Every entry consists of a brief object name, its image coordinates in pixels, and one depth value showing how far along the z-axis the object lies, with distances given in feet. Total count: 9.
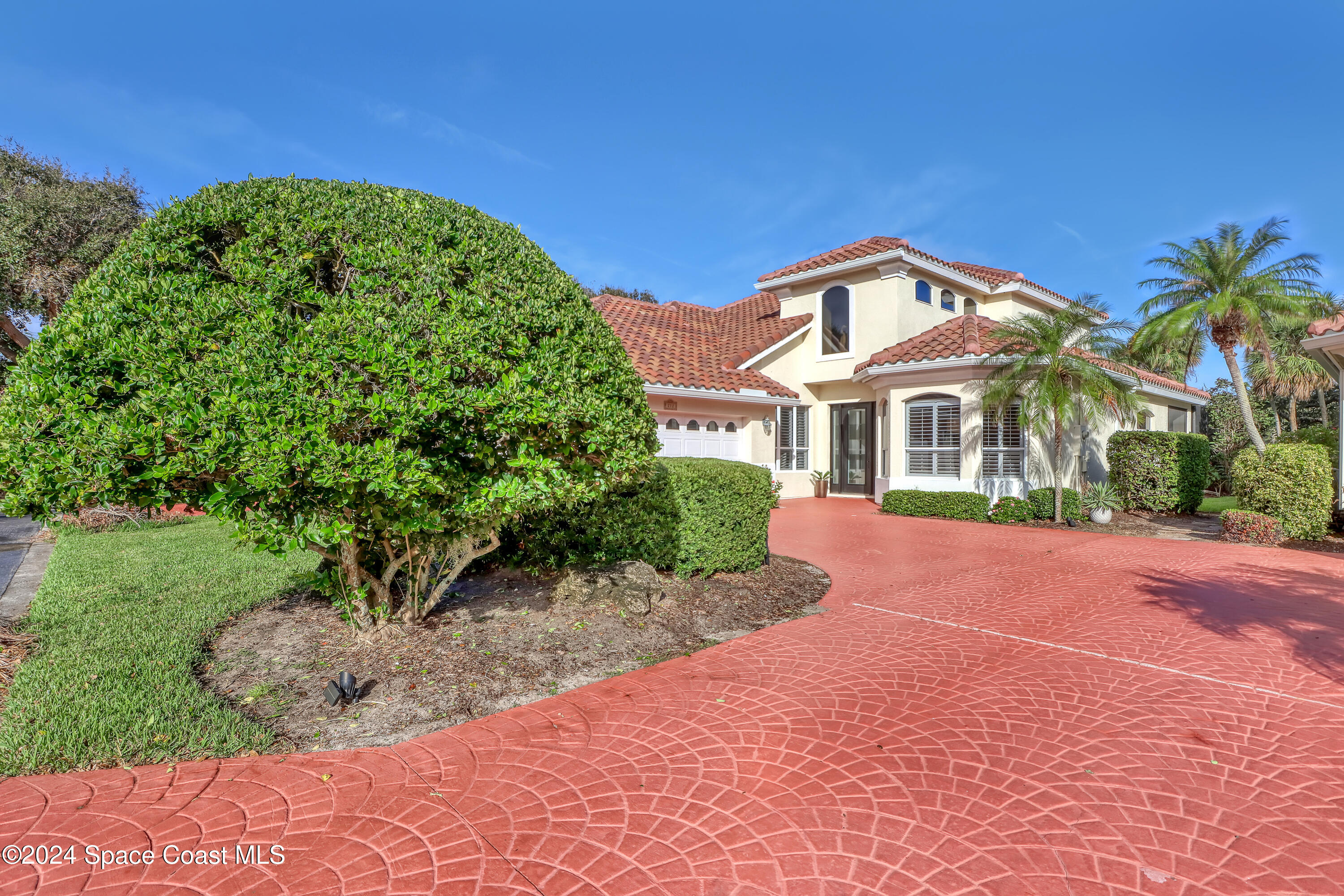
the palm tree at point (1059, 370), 42.68
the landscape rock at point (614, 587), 20.56
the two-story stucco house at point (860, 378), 48.96
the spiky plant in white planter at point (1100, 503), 43.96
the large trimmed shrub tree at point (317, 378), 11.84
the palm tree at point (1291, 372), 70.64
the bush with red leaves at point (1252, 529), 35.27
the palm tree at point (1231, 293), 48.73
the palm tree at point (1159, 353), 46.78
